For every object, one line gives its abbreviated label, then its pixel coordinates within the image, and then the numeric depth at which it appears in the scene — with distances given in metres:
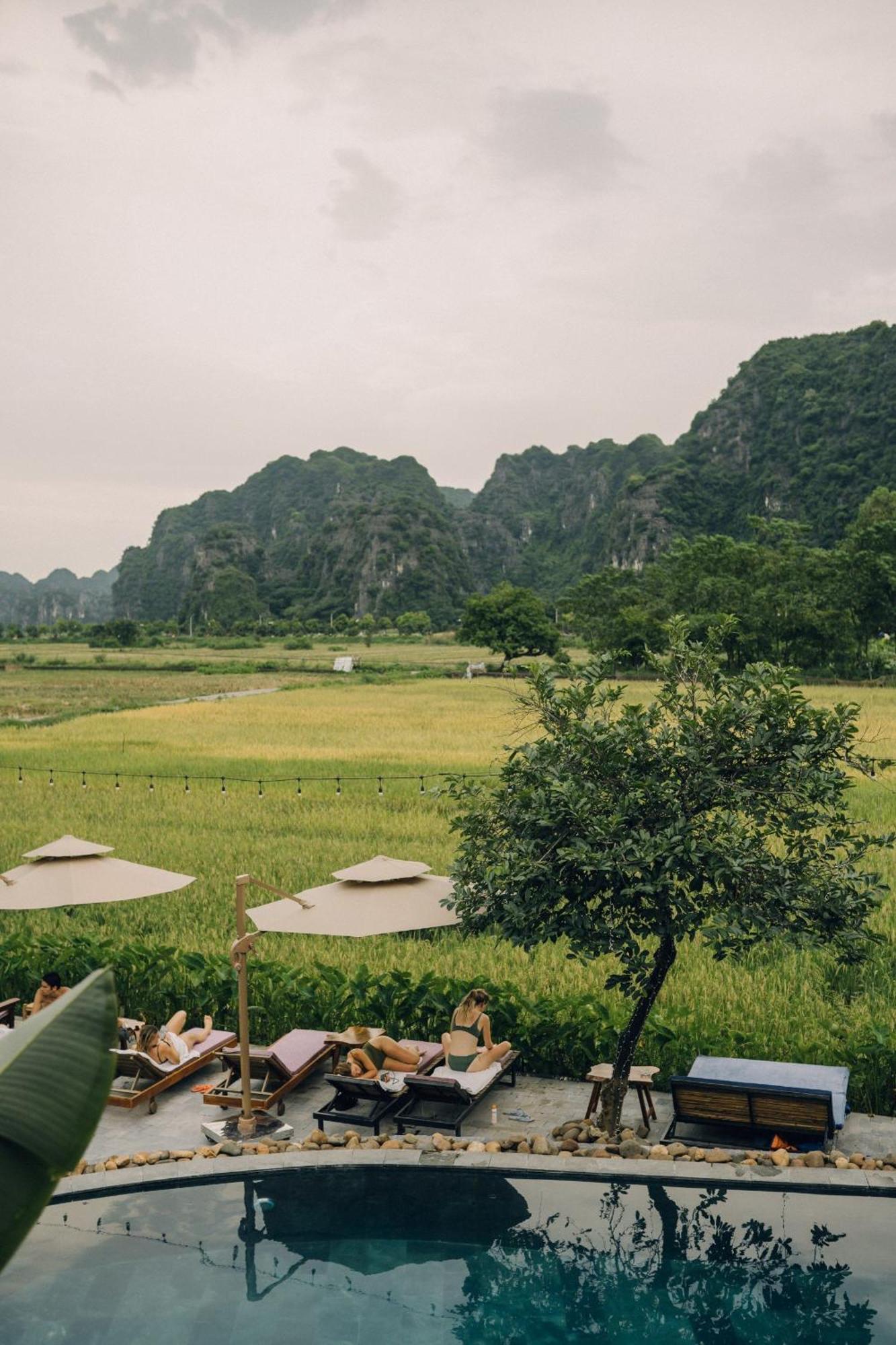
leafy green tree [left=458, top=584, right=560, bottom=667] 85.12
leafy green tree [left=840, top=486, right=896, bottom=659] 64.25
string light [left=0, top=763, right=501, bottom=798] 27.61
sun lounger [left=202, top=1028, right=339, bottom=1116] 9.40
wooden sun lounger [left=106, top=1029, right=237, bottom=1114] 9.45
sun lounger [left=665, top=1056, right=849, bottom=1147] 8.25
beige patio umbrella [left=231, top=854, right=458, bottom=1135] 10.88
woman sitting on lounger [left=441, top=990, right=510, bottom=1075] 9.41
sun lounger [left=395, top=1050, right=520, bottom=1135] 8.85
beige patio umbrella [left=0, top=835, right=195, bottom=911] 12.09
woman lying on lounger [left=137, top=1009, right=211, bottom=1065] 9.87
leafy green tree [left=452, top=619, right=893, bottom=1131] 8.07
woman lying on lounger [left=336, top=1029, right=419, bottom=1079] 9.47
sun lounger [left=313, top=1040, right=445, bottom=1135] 8.93
